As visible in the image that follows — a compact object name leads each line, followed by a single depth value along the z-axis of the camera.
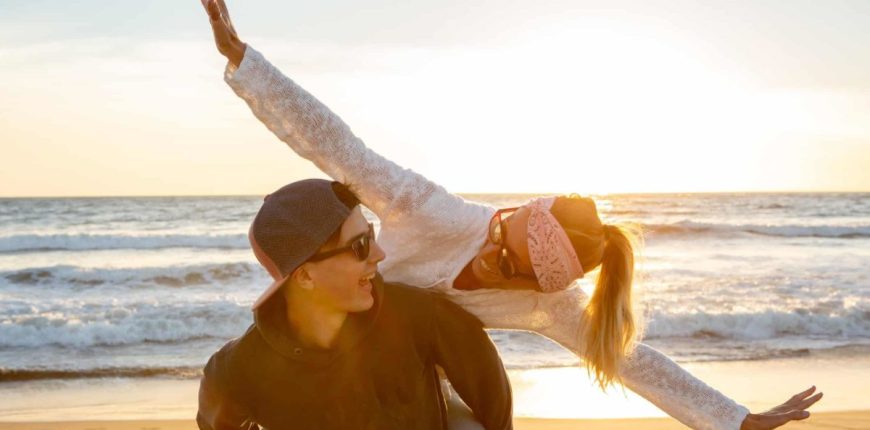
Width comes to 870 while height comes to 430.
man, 3.03
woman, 3.22
